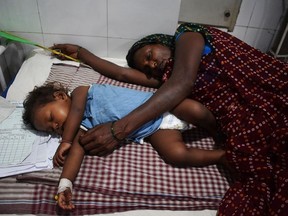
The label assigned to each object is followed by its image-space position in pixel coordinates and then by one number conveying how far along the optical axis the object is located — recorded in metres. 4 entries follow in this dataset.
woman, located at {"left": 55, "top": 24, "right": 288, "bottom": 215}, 0.95
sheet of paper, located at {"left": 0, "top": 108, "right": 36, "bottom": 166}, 1.08
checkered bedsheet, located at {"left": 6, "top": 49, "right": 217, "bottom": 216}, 1.45
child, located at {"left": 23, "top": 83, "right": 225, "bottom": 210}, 1.08
